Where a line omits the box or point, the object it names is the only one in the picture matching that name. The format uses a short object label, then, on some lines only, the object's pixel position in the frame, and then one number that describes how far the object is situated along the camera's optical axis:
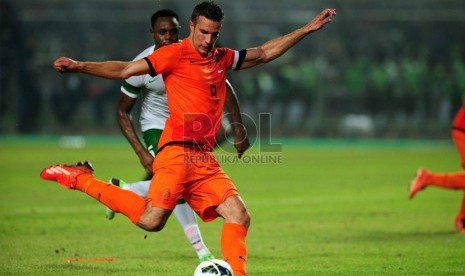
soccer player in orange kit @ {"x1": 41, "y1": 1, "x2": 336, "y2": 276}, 16.20
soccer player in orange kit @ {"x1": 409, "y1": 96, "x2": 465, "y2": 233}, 25.53
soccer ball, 15.52
